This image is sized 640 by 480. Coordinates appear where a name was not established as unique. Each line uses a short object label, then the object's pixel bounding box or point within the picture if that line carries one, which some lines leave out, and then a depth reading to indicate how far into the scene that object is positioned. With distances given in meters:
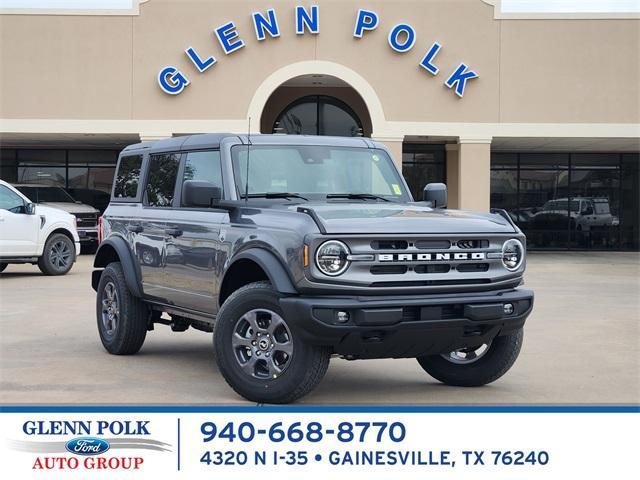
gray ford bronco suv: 6.68
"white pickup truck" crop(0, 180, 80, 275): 18.41
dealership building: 25.62
